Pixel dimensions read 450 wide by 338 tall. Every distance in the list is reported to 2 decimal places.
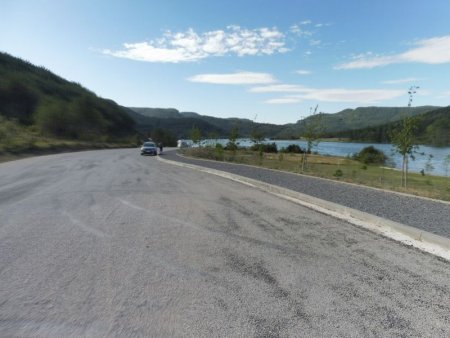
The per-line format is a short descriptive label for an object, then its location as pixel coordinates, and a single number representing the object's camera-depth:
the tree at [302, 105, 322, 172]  21.00
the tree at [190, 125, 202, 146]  44.94
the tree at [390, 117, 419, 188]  15.14
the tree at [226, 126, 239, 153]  33.00
